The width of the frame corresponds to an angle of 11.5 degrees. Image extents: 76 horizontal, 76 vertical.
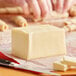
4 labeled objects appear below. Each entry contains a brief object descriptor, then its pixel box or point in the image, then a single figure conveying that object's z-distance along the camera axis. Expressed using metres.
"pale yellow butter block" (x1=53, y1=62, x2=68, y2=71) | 0.67
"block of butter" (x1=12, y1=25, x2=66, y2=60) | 0.75
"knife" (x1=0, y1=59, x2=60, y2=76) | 0.66
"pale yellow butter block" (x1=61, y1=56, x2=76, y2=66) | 0.67
